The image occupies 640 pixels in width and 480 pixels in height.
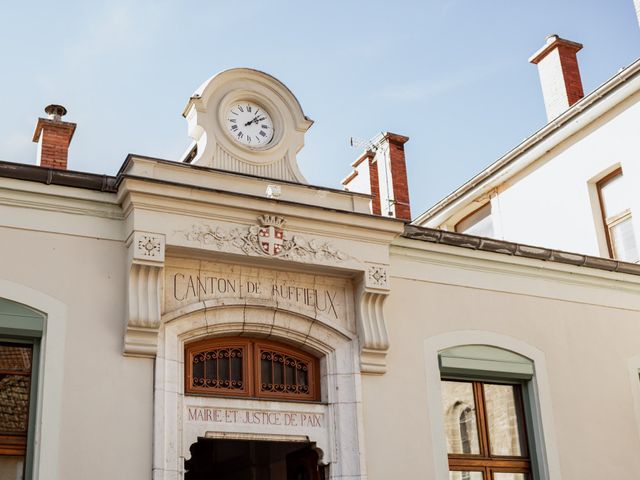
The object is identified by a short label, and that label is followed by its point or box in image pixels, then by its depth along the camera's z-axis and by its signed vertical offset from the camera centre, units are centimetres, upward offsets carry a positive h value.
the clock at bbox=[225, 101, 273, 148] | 1101 +482
